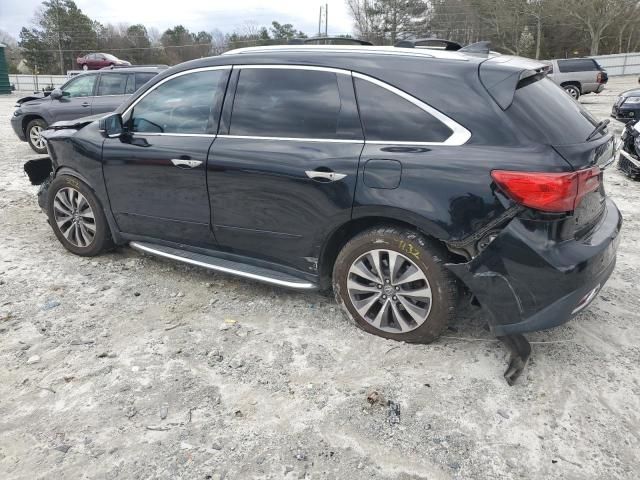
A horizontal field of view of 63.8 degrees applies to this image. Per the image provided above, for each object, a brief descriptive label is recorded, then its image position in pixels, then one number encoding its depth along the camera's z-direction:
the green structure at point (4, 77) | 29.74
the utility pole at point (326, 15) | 62.22
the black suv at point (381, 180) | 2.78
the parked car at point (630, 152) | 7.32
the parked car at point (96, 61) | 36.55
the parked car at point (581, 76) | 19.45
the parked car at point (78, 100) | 9.95
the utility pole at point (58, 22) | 51.56
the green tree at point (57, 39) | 51.38
